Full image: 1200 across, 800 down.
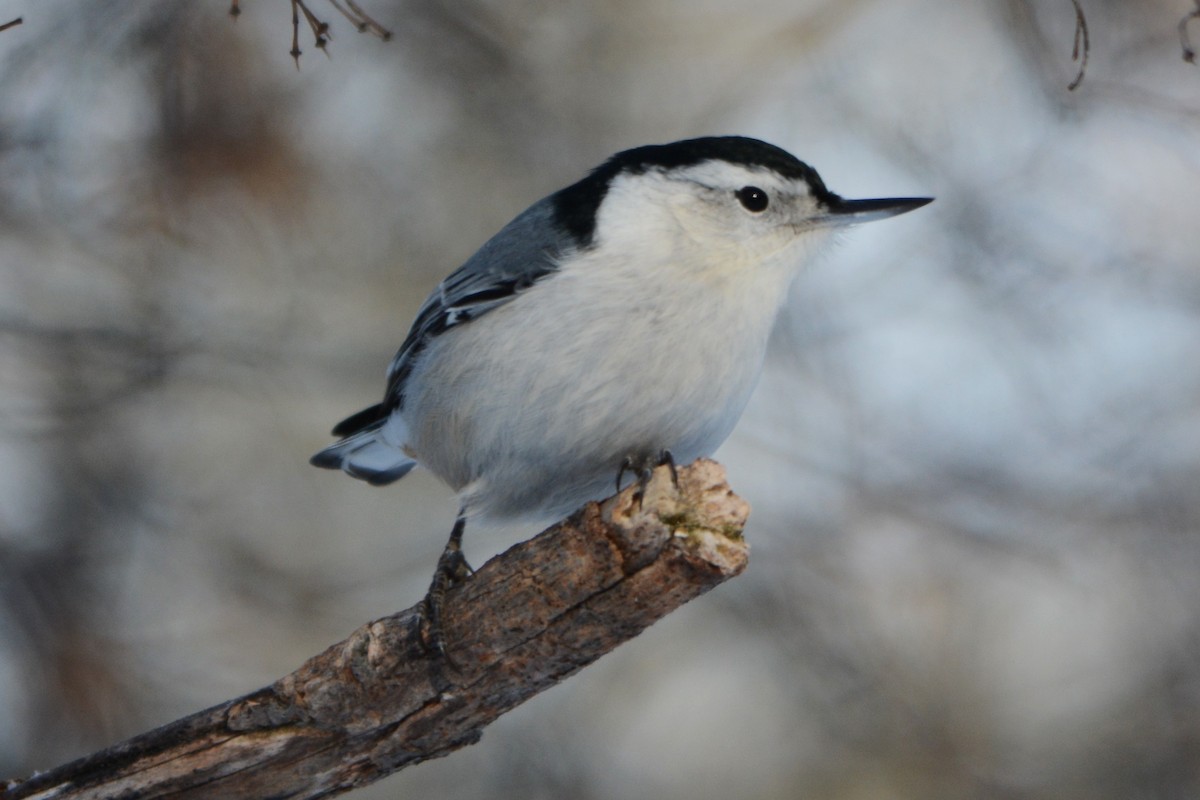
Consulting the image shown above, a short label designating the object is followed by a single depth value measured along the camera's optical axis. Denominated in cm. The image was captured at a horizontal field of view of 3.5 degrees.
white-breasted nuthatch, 363
